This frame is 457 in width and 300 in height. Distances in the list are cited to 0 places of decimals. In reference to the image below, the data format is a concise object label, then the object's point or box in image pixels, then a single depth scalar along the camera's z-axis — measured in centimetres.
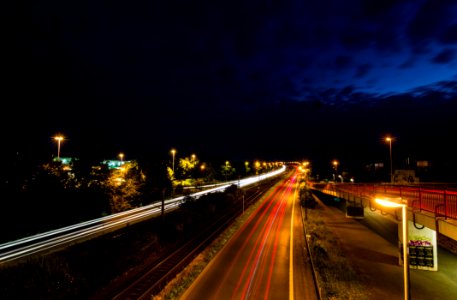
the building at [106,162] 3342
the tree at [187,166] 6968
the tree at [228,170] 9431
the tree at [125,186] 3350
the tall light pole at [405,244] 934
